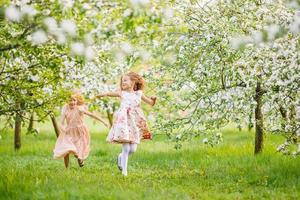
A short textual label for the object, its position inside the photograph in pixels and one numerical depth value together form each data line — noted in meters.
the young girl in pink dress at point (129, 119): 12.29
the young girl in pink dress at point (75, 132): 14.19
